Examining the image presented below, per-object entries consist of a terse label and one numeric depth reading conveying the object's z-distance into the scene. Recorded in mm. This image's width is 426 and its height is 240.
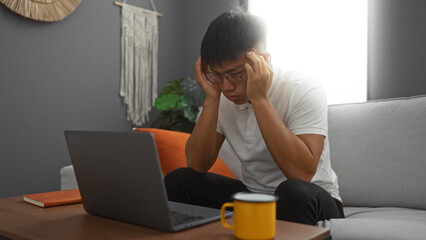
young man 1082
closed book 991
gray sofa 1460
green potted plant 2500
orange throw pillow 1673
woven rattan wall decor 2023
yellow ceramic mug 620
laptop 695
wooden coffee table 695
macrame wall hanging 2574
